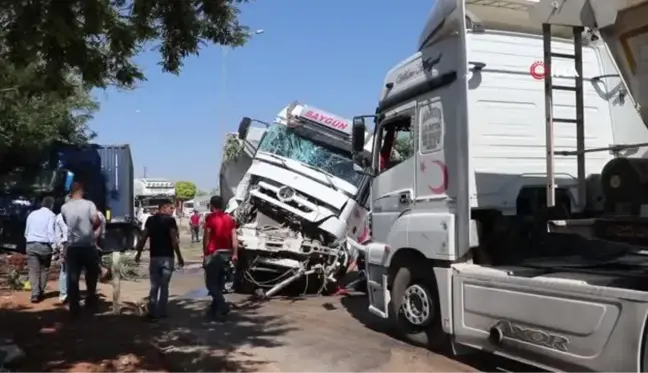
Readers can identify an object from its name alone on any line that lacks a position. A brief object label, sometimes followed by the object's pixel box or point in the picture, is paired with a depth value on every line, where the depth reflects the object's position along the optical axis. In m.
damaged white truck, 11.60
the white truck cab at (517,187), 5.39
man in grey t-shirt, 9.23
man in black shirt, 9.25
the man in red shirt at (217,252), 9.45
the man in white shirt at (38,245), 10.59
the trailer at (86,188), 19.56
